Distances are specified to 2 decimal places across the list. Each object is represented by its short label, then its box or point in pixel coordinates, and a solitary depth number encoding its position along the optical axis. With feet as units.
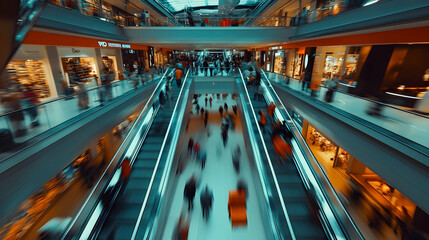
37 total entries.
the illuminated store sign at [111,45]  39.46
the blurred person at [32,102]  16.72
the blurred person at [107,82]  28.86
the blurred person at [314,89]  27.57
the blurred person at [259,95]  37.32
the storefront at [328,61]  41.42
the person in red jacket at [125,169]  20.97
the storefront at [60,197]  22.04
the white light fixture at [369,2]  23.91
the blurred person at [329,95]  23.86
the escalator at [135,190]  17.16
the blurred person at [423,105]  15.34
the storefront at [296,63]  55.81
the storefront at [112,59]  51.17
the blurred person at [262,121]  29.40
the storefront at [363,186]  24.04
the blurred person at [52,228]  19.71
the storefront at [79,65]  36.83
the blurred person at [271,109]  30.80
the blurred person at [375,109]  17.14
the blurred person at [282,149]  22.84
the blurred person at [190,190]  22.93
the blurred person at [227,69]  57.24
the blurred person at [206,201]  23.04
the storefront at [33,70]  27.58
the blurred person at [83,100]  23.19
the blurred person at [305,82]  30.91
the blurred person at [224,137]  38.03
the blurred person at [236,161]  32.32
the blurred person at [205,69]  56.83
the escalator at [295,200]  16.49
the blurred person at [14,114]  15.24
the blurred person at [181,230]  20.98
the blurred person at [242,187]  23.86
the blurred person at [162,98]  35.83
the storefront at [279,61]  69.21
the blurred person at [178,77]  45.16
